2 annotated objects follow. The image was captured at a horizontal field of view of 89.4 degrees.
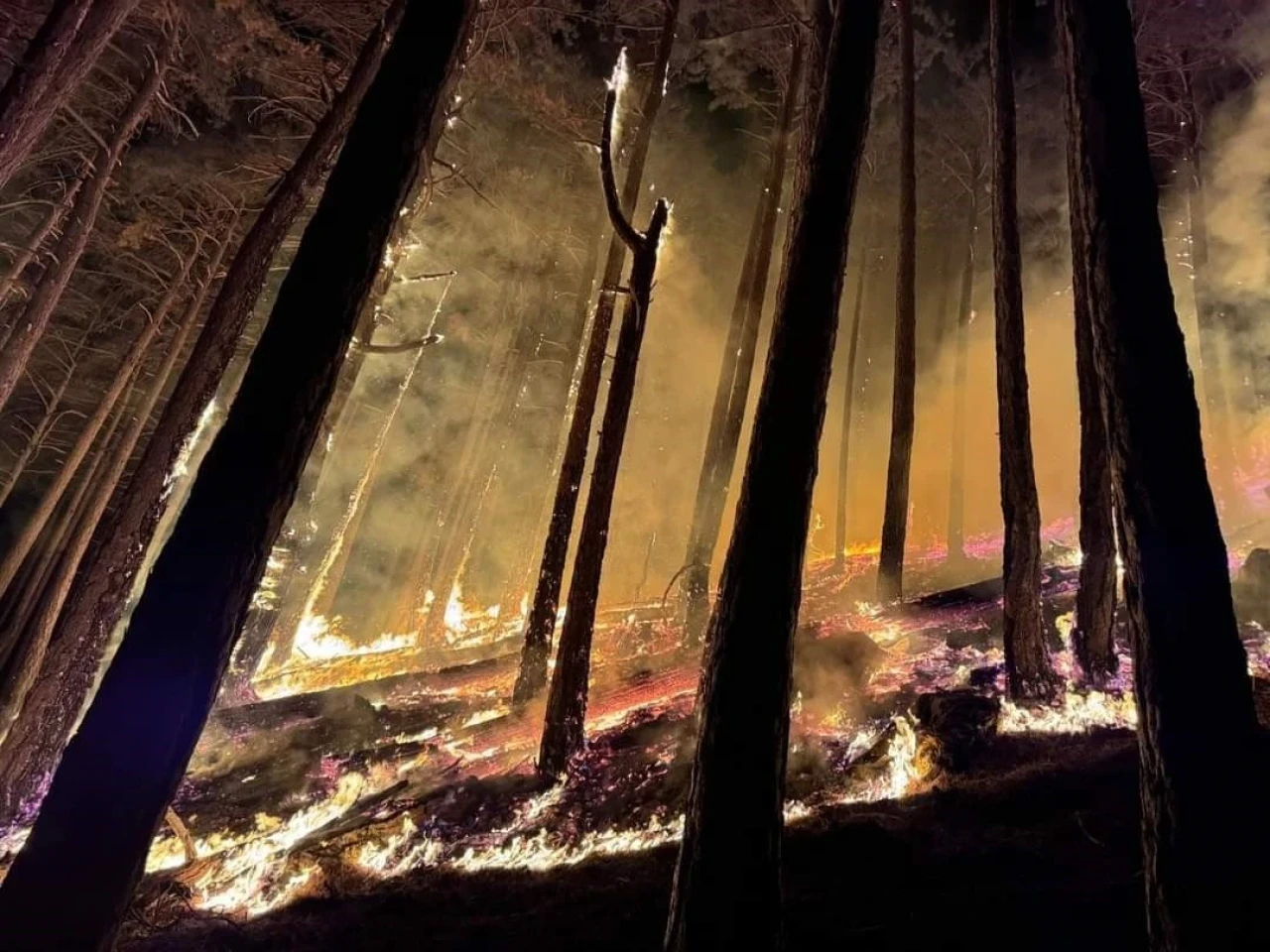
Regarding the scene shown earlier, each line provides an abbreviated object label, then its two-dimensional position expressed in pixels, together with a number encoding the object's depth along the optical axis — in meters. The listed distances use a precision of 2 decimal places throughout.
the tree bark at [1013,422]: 7.37
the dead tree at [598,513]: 7.34
